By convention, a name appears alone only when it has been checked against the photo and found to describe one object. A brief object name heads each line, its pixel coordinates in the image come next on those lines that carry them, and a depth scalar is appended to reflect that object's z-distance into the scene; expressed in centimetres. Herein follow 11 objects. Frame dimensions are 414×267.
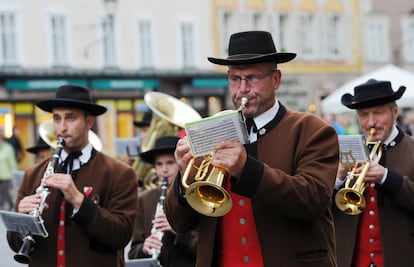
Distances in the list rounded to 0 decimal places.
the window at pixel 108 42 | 3231
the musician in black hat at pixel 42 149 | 1057
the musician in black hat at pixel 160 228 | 697
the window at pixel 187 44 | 3519
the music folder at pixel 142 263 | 672
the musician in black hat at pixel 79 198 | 602
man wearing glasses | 471
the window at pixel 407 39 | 4291
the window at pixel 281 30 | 3872
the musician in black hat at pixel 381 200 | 634
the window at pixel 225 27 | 3631
